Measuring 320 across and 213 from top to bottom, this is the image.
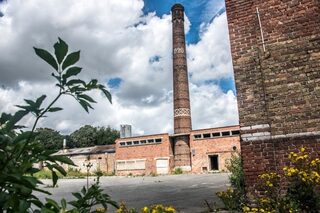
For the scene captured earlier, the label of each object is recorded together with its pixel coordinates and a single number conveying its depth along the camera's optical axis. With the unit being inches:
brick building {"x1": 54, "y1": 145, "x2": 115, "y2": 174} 1646.2
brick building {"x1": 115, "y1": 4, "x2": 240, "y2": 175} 1300.4
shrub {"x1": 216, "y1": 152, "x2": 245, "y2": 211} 241.9
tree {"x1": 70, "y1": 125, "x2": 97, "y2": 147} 2474.2
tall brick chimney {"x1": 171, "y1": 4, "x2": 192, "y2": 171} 1386.6
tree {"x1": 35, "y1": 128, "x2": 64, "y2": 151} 2421.5
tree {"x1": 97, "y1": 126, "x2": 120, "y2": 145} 2477.9
